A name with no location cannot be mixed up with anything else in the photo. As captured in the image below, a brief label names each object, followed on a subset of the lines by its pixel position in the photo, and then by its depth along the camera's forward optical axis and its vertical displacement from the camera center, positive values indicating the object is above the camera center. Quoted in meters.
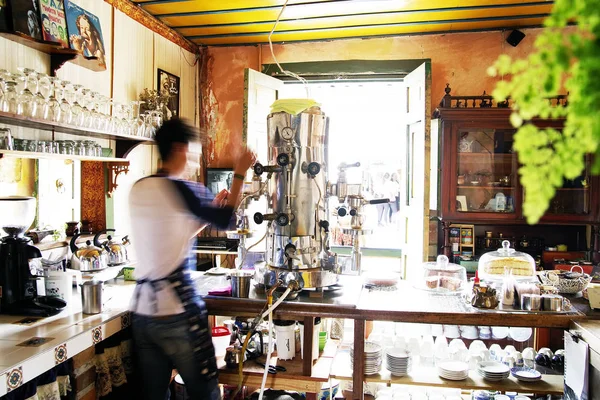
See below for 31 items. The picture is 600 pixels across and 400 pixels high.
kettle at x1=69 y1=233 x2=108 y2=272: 2.60 -0.36
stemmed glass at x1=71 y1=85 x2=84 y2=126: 2.64 +0.46
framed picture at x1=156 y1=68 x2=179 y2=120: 4.34 +0.96
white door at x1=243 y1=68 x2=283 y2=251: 4.59 +0.83
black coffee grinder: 2.12 -0.39
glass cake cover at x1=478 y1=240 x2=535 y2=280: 2.51 -0.38
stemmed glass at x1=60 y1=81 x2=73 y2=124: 2.55 +0.46
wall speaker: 4.37 +1.43
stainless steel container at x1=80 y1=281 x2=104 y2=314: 2.15 -0.47
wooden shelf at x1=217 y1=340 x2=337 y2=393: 2.13 -0.82
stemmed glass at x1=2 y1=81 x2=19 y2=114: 2.21 +0.43
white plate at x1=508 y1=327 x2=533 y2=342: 2.48 -0.72
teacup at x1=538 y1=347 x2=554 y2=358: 2.35 -0.77
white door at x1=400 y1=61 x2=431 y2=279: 4.33 +0.23
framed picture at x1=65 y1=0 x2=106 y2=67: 2.92 +1.02
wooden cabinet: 4.16 +0.24
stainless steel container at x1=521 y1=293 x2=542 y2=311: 2.03 -0.45
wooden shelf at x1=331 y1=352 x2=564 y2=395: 2.10 -0.83
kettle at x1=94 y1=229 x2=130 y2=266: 2.79 -0.35
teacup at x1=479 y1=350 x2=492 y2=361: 2.30 -0.77
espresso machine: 2.23 -0.03
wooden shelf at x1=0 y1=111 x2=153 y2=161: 2.33 +0.36
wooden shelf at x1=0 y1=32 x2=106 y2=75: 2.58 +0.83
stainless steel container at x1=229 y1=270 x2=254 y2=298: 2.25 -0.43
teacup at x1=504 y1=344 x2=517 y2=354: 2.38 -0.77
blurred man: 1.83 -0.31
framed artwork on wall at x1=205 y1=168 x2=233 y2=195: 4.97 +0.14
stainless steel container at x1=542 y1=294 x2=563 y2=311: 2.01 -0.45
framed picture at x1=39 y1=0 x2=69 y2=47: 2.67 +0.97
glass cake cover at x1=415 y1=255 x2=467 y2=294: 2.39 -0.43
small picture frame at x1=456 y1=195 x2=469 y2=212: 4.27 -0.08
